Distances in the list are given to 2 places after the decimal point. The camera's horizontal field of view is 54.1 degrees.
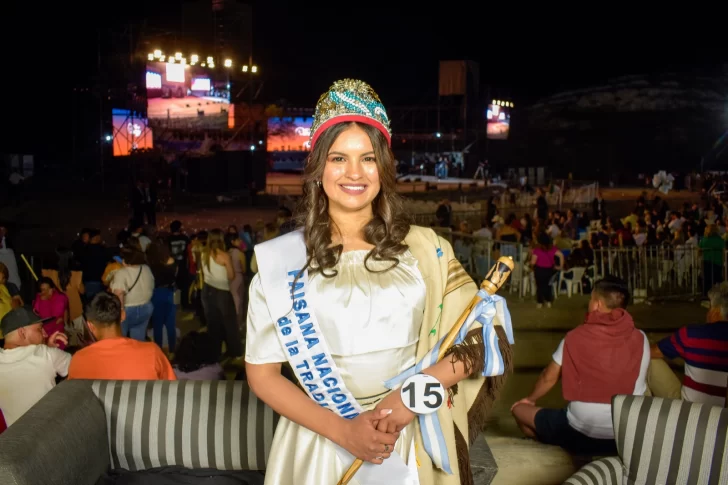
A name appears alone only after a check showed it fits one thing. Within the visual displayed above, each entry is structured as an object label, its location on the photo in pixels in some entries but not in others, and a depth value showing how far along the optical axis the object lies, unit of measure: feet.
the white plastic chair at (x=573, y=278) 34.17
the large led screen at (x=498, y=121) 173.99
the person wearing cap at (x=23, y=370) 13.14
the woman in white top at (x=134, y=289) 21.71
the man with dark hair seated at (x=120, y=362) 12.66
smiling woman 6.41
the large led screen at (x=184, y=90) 91.40
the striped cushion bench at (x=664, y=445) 9.37
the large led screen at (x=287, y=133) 126.72
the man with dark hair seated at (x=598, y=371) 13.25
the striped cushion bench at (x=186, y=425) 11.32
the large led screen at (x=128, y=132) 95.66
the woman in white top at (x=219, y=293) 23.68
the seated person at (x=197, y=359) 14.96
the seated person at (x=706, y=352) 13.17
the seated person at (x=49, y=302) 20.59
